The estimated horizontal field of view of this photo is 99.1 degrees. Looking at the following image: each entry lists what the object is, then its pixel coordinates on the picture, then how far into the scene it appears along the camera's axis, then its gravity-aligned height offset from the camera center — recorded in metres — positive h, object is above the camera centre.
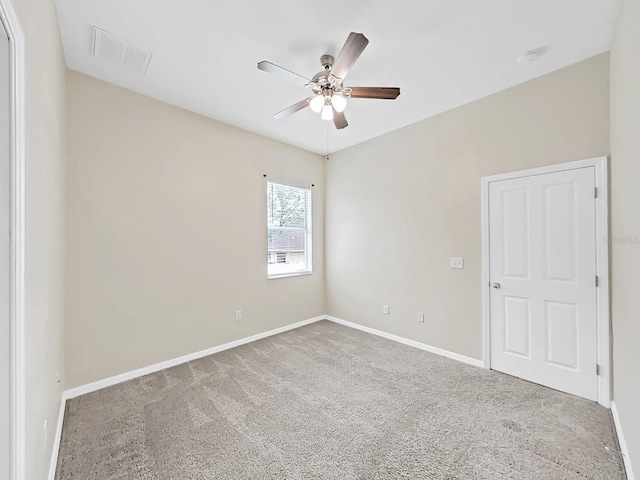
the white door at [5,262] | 0.95 -0.07
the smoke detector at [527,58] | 2.17 +1.46
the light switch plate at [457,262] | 3.06 -0.26
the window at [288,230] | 4.03 +0.17
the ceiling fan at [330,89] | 1.92 +1.20
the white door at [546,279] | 2.29 -0.38
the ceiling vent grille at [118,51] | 2.00 +1.50
